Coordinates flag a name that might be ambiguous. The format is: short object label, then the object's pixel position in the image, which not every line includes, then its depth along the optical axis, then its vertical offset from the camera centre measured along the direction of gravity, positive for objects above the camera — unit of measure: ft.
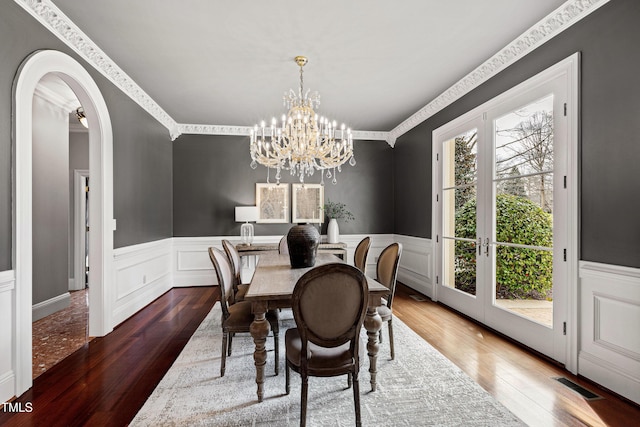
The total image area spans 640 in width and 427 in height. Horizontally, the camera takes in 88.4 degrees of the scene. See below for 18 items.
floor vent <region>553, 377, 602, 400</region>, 7.16 -4.06
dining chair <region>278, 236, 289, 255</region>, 13.75 -1.51
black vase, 9.29 -0.94
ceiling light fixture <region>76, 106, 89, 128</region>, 11.84 +3.59
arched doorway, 7.36 +0.44
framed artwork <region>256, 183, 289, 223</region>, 19.10 +0.54
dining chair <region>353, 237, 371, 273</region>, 11.02 -1.50
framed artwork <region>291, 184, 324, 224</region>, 19.29 +0.49
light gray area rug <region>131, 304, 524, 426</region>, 6.42 -4.06
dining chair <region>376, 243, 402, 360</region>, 8.75 -1.75
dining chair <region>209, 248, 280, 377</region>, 8.04 -2.62
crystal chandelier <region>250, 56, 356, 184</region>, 10.27 +2.24
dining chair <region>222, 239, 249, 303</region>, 9.96 -1.84
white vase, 18.58 -1.17
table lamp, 17.84 -0.26
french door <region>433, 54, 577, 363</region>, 8.75 -0.03
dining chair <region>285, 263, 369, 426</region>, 5.78 -1.96
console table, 17.15 -1.94
